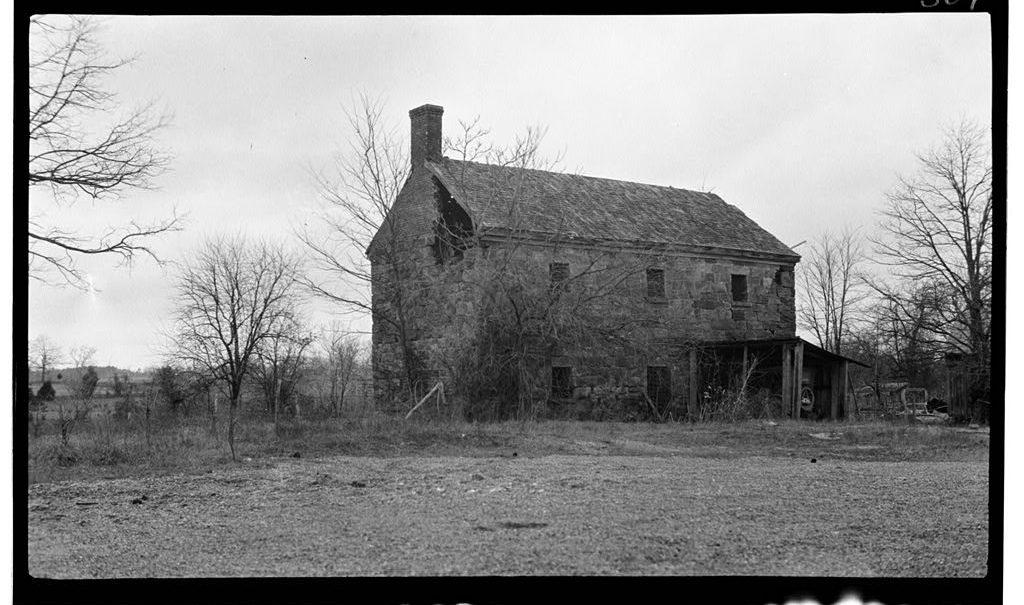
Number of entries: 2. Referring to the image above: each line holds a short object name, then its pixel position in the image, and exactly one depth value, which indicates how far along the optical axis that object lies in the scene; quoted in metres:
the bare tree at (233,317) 34.53
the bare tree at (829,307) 49.75
